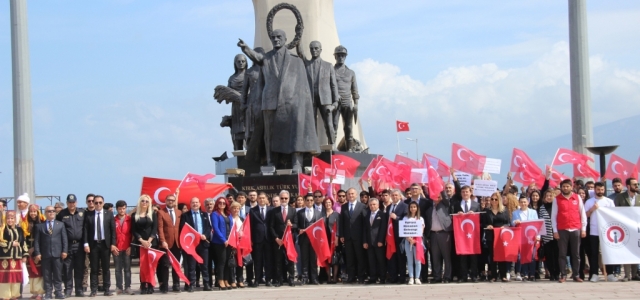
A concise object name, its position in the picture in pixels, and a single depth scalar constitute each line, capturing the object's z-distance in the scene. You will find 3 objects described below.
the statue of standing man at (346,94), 21.81
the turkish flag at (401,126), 32.30
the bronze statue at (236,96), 23.03
